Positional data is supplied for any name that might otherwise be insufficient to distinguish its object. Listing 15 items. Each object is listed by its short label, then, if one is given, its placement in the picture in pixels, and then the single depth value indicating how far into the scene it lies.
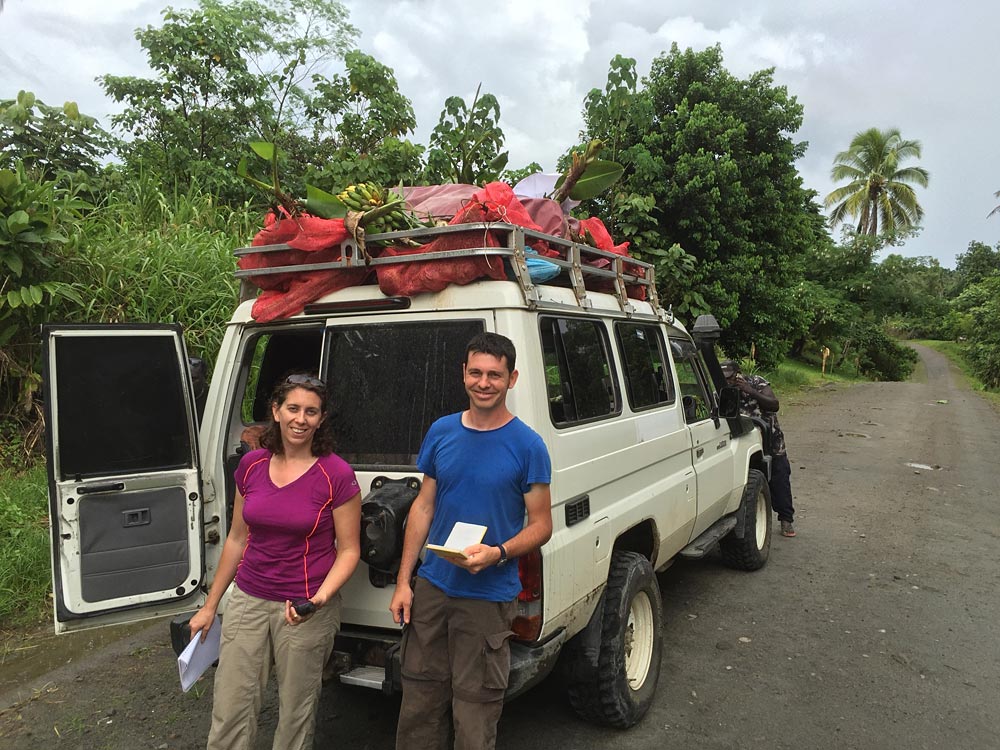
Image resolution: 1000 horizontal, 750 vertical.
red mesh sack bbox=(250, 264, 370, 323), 2.96
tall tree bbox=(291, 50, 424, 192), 8.11
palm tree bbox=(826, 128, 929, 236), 39.81
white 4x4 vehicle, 2.65
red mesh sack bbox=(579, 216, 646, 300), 3.76
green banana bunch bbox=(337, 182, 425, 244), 2.88
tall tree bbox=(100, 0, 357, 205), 9.47
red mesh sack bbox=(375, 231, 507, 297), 2.70
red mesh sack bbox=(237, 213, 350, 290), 2.88
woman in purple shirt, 2.41
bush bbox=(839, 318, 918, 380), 35.25
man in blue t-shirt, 2.31
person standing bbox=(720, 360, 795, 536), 5.98
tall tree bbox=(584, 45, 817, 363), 12.34
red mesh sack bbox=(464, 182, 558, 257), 2.90
